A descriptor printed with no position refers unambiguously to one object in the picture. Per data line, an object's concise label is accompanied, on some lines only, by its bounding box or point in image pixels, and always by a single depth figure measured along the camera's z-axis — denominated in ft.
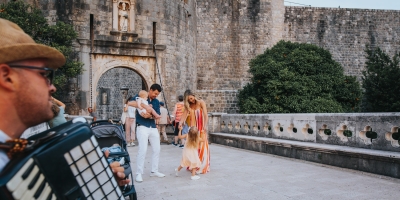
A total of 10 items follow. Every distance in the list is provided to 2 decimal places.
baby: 20.54
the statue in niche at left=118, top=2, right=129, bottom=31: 51.78
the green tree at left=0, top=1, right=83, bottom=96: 42.34
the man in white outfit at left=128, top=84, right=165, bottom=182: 20.51
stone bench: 19.63
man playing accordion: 4.23
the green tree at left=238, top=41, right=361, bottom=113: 65.05
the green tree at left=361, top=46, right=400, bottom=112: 61.72
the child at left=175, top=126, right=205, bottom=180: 21.44
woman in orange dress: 23.79
